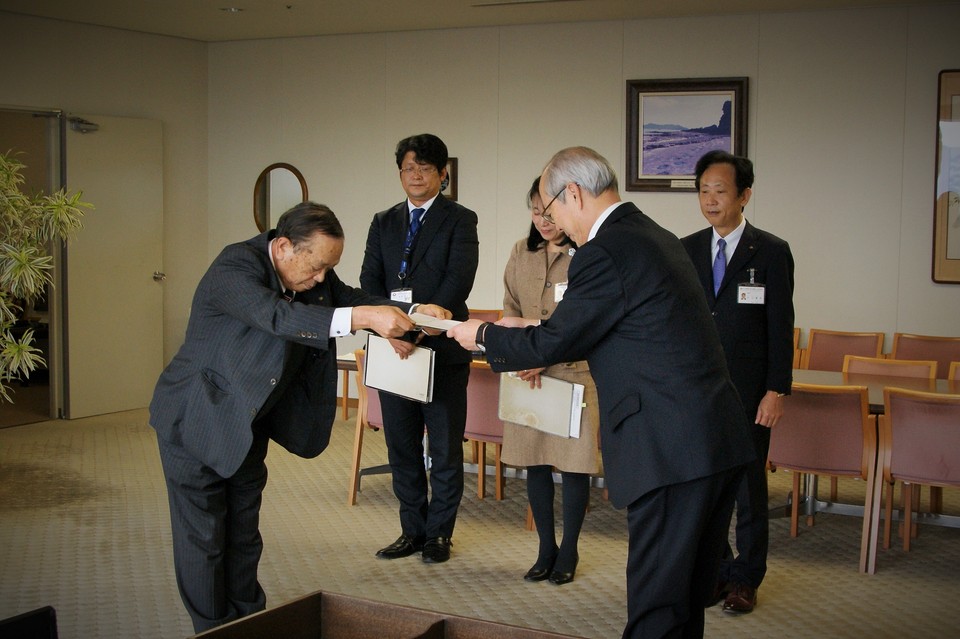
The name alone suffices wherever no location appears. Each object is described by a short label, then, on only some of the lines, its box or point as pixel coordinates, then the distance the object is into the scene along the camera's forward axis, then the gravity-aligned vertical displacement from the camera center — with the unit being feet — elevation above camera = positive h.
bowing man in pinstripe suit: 9.52 -1.30
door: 28.53 -0.41
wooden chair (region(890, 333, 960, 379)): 22.31 -1.83
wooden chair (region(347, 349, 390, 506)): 18.94 -3.07
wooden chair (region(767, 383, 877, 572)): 15.46 -2.69
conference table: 16.96 -2.05
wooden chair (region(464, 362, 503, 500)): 18.11 -2.67
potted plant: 18.67 +0.28
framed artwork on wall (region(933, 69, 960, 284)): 24.52 +2.07
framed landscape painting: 26.22 +3.77
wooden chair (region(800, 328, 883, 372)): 23.24 -1.87
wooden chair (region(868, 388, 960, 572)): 14.70 -2.59
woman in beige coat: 14.11 -2.56
